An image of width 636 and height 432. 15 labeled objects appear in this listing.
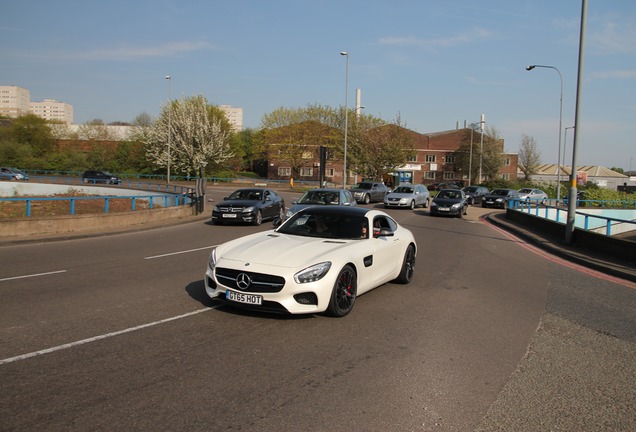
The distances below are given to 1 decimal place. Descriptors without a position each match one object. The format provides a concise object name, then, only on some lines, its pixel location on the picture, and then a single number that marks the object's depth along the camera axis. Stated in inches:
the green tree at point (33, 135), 2901.1
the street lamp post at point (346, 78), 1658.3
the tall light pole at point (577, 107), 580.1
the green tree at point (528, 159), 3486.7
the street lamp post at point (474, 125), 2733.8
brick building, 3088.1
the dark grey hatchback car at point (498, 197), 1505.9
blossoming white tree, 2395.4
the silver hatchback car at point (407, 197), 1216.8
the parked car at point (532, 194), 1673.2
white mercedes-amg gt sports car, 228.4
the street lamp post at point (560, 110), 1352.1
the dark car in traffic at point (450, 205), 1015.6
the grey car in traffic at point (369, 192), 1386.6
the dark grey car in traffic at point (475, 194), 1625.2
